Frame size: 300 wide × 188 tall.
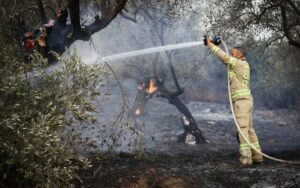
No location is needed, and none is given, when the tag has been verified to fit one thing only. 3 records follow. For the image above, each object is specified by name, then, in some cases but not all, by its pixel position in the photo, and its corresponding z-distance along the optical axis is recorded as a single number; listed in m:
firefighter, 7.93
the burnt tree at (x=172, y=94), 16.14
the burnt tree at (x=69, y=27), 8.42
